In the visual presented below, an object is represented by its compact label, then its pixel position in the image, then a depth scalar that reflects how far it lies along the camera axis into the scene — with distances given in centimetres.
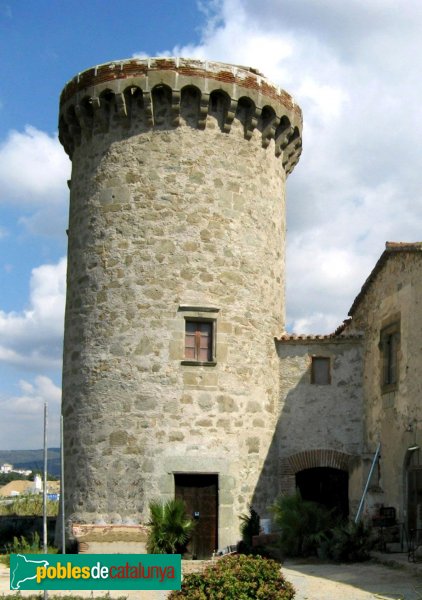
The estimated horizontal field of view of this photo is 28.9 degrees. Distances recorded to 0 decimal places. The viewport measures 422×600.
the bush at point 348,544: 1557
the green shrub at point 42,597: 1155
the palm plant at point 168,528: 1669
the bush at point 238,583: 948
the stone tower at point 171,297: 1770
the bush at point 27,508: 2627
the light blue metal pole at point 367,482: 1811
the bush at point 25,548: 1703
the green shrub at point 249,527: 1758
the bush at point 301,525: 1673
